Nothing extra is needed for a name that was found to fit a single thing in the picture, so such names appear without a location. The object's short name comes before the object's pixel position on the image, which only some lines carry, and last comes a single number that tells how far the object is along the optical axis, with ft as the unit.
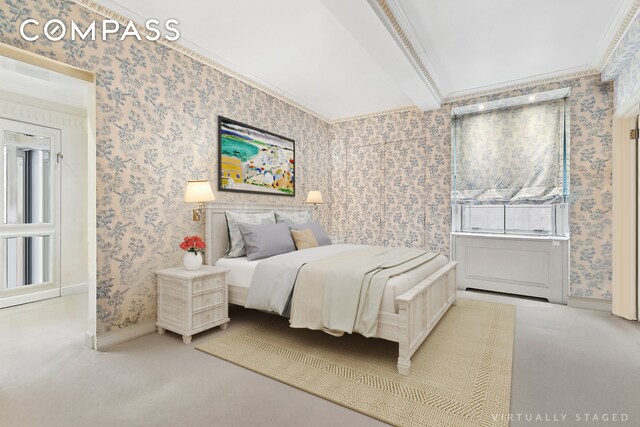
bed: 7.03
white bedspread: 8.71
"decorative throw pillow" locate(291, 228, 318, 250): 11.94
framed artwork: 12.10
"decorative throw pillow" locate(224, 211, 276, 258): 10.98
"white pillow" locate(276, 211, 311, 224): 13.38
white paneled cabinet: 12.90
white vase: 9.37
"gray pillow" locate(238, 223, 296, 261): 10.41
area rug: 5.81
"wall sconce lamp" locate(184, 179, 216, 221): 9.90
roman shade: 13.66
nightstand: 8.70
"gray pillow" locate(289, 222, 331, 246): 12.87
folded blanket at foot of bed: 7.52
